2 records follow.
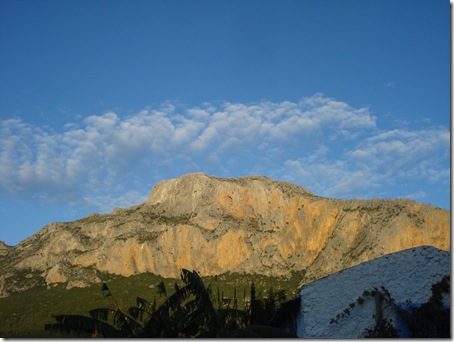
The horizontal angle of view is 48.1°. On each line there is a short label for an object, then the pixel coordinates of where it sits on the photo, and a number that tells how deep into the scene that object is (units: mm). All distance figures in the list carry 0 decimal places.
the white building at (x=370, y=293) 13336
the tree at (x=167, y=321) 11641
